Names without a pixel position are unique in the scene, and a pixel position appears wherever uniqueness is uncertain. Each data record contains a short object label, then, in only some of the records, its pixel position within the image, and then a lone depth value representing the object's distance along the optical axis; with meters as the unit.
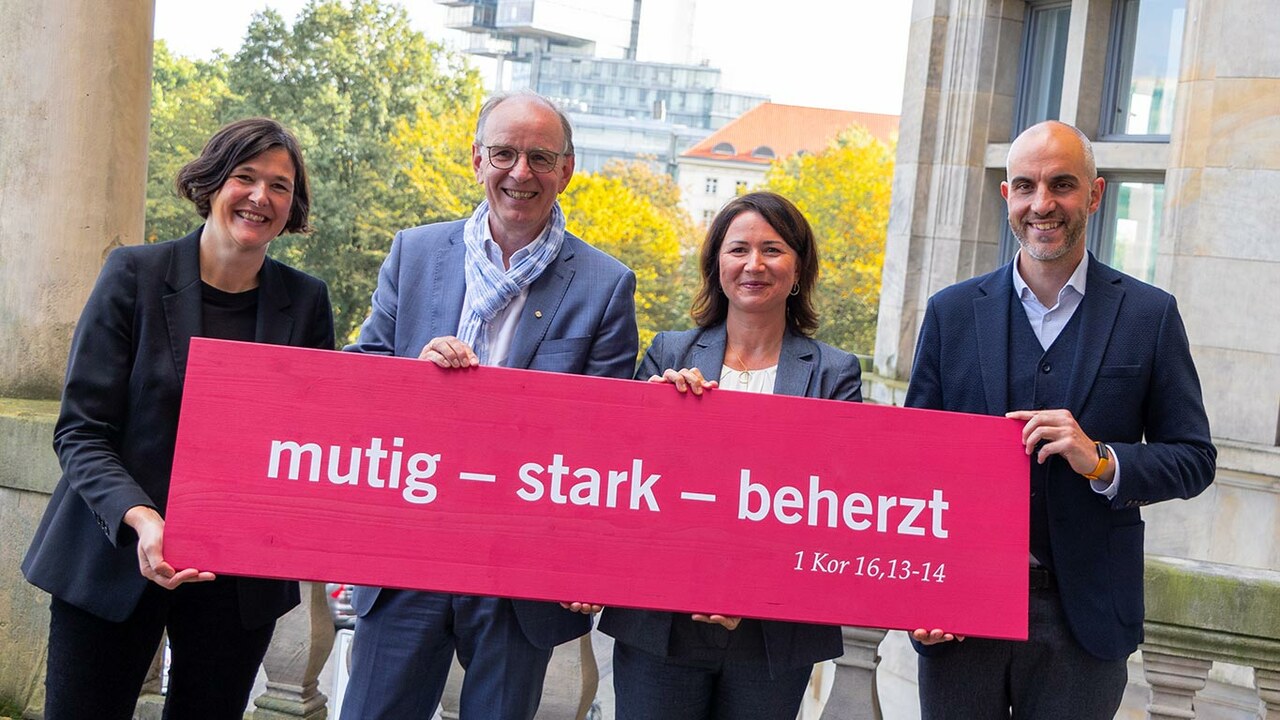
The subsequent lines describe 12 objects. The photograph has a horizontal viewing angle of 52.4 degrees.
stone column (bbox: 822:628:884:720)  3.68
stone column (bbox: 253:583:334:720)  3.96
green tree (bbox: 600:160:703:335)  53.16
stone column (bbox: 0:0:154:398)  4.59
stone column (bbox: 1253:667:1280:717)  3.60
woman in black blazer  3.12
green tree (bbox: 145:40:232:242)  41.47
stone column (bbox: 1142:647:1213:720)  3.60
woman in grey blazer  3.24
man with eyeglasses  3.29
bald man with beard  3.14
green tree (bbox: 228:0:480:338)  41.31
